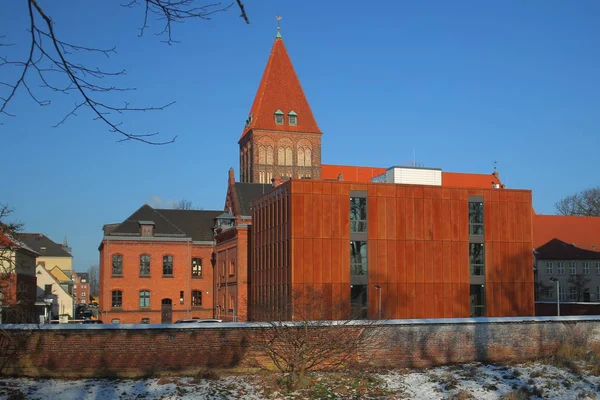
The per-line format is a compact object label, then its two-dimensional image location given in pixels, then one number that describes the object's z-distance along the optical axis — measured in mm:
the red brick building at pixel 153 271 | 58438
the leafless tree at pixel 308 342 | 23266
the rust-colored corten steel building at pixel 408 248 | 38125
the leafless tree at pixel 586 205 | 85375
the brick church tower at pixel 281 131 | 79562
